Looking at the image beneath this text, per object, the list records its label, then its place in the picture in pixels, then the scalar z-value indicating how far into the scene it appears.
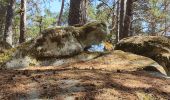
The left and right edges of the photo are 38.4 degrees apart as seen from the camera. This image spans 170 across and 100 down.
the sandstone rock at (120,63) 5.43
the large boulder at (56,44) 5.67
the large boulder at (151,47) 6.85
